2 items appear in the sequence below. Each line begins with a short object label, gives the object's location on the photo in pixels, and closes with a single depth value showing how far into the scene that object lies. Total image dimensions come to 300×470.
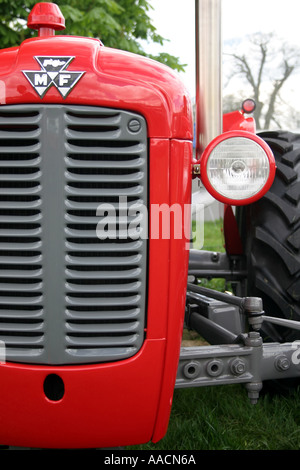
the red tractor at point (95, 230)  1.63
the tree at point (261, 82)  11.70
